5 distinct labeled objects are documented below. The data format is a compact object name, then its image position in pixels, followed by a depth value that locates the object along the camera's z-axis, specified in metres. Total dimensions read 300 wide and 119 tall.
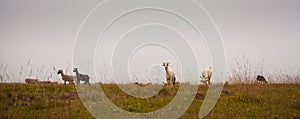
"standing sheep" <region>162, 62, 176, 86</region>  20.44
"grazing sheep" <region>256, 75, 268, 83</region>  22.52
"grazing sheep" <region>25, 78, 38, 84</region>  19.56
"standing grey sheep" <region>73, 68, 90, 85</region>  20.83
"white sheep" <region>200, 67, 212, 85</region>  22.73
